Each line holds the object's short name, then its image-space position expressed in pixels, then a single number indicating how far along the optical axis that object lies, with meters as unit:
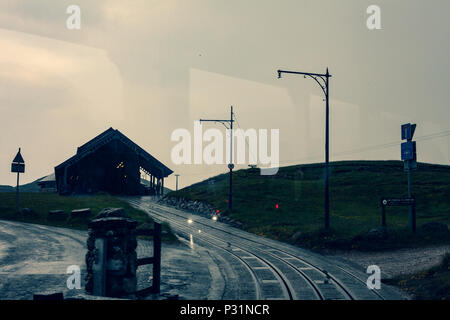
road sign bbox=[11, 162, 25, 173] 33.94
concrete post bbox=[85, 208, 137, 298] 12.52
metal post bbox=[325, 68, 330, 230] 26.89
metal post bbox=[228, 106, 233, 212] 42.16
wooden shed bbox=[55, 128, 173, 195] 54.19
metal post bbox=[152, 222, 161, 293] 13.48
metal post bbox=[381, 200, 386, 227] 27.34
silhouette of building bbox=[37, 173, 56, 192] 66.36
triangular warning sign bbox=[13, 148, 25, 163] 34.03
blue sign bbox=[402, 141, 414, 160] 27.86
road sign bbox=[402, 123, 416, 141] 27.98
